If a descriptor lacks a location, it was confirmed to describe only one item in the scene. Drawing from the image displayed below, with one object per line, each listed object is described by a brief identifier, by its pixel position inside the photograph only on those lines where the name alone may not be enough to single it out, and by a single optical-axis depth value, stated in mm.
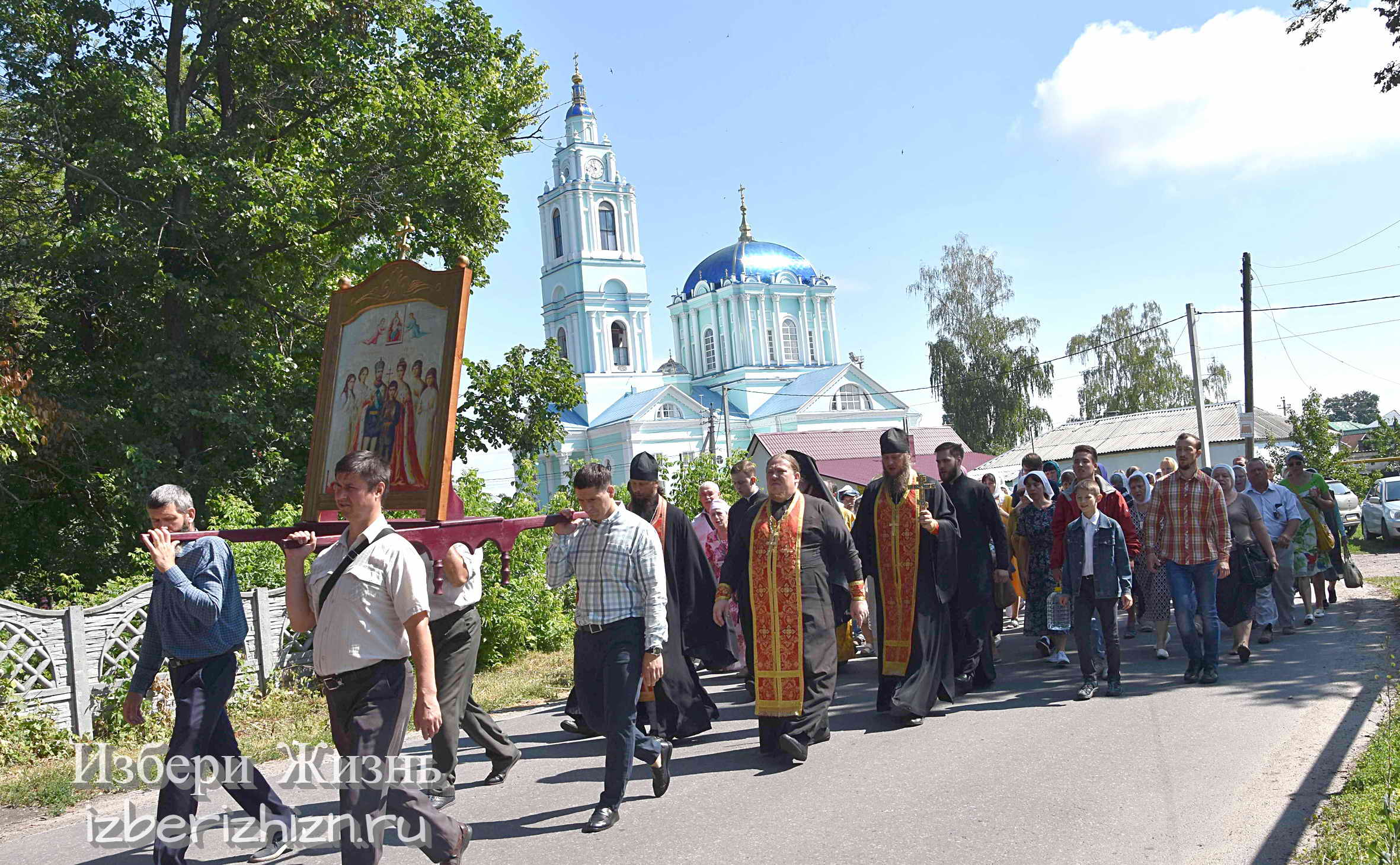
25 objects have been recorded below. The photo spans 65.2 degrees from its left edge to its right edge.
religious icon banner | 5359
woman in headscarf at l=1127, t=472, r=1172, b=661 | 9477
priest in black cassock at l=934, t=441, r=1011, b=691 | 8227
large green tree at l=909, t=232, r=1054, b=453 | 49531
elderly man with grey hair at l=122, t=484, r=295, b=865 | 4777
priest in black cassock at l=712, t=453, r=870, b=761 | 6715
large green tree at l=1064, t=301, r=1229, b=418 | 51656
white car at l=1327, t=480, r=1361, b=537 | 20672
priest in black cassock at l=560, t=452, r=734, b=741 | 7281
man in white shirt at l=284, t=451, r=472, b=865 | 4086
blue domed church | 61938
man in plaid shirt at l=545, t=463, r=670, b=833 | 5391
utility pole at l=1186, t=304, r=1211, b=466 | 27266
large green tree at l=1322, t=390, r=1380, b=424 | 132750
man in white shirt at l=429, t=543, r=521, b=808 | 5734
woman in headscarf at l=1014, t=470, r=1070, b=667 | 10000
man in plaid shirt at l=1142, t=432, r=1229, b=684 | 8180
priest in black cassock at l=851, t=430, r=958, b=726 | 7641
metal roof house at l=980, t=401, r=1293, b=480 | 44094
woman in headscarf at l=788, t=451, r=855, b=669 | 7695
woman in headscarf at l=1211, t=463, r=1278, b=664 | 9227
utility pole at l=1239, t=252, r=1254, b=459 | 28250
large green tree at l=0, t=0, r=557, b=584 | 14242
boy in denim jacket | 8000
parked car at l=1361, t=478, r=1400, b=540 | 19625
